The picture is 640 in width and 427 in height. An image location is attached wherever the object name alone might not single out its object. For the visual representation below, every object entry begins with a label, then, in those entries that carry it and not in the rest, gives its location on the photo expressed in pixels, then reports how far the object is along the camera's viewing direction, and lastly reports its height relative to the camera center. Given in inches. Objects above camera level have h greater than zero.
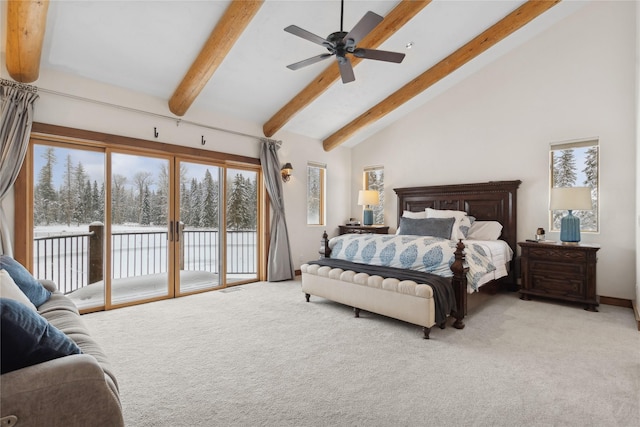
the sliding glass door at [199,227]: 186.2 -8.4
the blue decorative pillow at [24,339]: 44.0 -18.5
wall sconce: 228.2 +30.6
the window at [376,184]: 267.7 +25.6
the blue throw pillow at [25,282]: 90.3 -20.0
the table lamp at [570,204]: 155.3 +4.2
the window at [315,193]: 256.7 +17.1
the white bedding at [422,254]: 136.6 -19.5
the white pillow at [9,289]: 72.9 -17.8
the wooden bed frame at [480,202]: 196.1 +7.7
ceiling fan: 104.5 +61.2
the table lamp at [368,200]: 252.5 +10.5
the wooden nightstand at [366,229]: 250.0 -12.5
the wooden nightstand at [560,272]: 154.2 -30.2
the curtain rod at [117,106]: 128.0 +52.9
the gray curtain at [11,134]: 124.3 +32.0
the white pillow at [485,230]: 196.4 -10.8
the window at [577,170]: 173.3 +24.2
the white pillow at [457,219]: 182.5 -3.7
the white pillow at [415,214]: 223.2 -0.6
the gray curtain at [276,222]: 217.3 -6.0
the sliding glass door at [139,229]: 164.4 -8.0
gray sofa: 42.8 -26.0
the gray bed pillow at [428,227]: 179.2 -7.9
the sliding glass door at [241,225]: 209.3 -7.9
